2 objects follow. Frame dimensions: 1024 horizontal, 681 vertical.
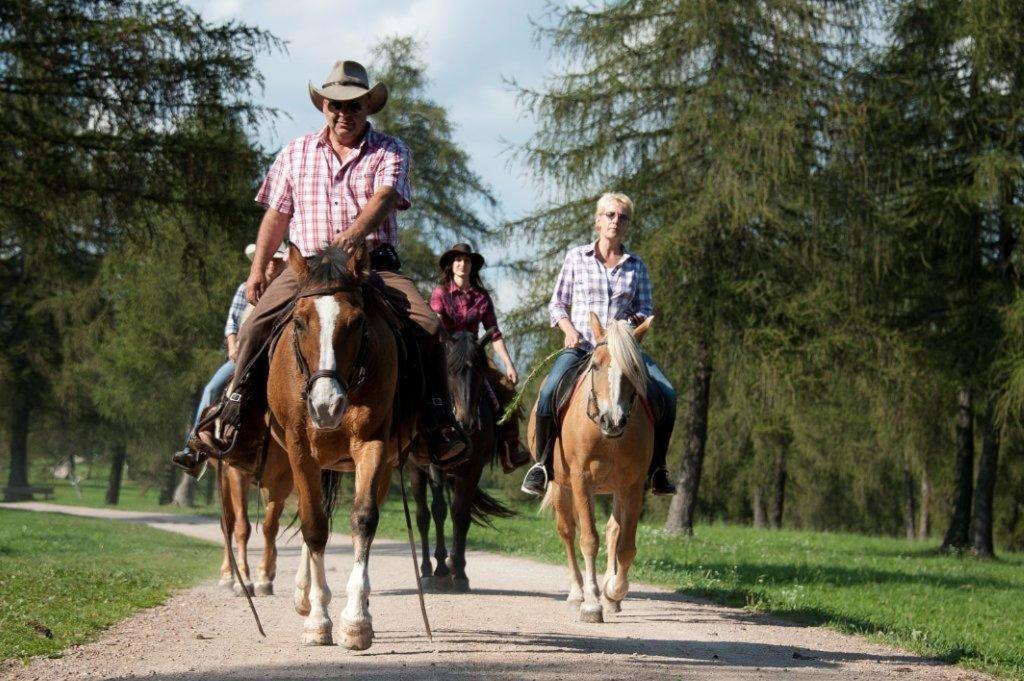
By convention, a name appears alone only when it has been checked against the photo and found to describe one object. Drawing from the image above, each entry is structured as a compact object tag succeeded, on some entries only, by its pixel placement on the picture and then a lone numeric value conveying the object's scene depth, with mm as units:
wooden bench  55391
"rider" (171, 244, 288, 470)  10234
